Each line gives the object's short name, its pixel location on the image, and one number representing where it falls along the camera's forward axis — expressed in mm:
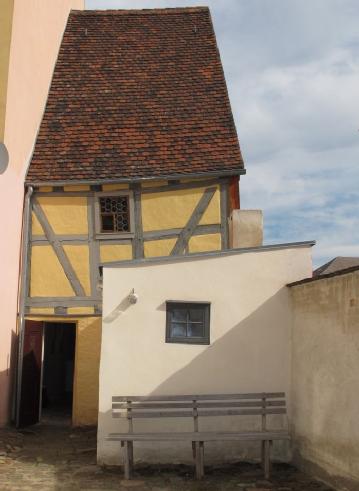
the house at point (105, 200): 11859
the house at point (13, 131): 11031
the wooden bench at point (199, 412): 7758
